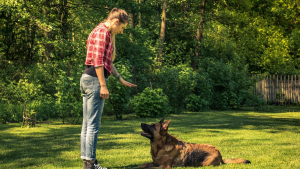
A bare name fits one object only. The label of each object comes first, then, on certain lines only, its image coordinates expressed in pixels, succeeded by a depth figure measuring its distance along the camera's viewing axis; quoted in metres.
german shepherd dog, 4.99
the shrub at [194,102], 17.75
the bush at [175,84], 16.64
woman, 4.25
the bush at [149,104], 13.70
